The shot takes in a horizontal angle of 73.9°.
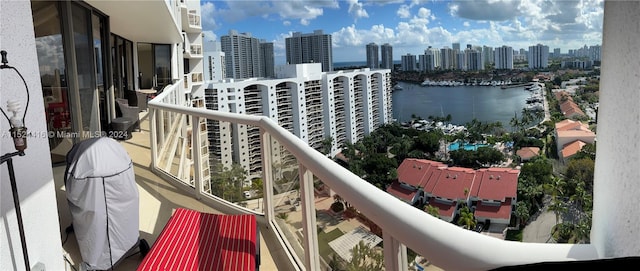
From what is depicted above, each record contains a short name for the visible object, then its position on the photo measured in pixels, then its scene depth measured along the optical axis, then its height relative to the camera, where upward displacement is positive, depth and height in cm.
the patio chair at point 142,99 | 1010 -27
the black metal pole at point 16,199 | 150 -38
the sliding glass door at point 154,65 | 1527 +85
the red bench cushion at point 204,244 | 172 -69
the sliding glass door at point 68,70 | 472 +26
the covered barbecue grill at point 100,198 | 225 -59
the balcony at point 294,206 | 65 -42
